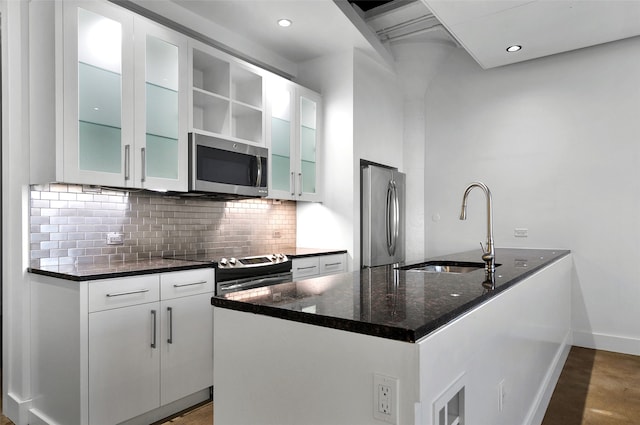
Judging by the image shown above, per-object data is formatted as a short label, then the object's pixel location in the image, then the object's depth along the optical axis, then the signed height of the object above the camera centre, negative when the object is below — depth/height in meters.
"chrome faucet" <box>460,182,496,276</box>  2.36 -0.16
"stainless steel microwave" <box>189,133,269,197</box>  3.04 +0.38
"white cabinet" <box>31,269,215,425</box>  2.14 -0.74
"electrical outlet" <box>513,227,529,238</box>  4.42 -0.19
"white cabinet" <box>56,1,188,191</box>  2.36 +0.73
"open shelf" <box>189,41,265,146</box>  3.24 +0.97
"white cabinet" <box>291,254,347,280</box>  3.51 -0.46
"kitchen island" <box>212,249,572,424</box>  1.09 -0.41
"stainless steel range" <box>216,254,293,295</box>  2.81 -0.42
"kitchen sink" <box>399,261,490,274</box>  2.78 -0.36
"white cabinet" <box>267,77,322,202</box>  3.80 +0.72
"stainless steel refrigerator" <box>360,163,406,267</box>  4.33 -0.01
